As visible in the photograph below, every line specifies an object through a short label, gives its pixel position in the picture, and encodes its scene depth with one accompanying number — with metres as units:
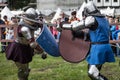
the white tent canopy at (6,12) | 16.79
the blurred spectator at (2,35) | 10.19
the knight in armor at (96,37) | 5.13
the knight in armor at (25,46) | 5.40
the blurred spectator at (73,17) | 8.72
